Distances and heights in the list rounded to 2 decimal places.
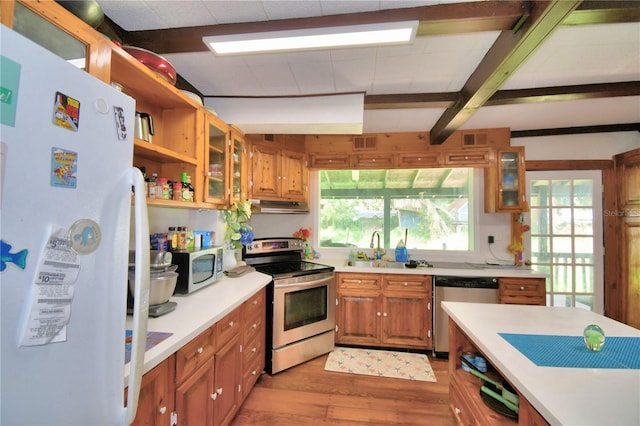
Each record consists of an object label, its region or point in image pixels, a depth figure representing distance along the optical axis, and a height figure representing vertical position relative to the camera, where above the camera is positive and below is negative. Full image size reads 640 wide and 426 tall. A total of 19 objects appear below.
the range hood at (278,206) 2.81 +0.14
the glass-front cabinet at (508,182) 3.04 +0.48
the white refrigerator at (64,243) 0.52 -0.06
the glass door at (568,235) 3.16 -0.14
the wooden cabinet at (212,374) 1.10 -0.84
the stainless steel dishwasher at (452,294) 2.75 -0.76
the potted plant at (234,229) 2.54 -0.11
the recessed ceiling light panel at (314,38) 1.41 +1.02
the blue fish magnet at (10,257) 0.50 -0.08
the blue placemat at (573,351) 1.06 -0.56
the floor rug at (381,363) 2.46 -1.43
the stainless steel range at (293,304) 2.40 -0.84
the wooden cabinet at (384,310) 2.86 -0.99
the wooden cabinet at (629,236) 2.89 -0.13
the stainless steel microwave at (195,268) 1.74 -0.36
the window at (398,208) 3.47 +0.18
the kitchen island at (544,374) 0.80 -0.56
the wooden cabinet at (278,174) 2.86 +0.52
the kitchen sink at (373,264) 3.25 -0.54
